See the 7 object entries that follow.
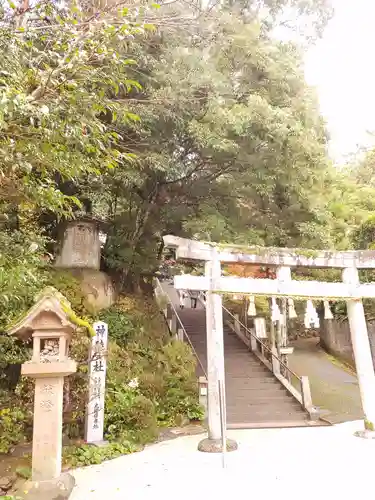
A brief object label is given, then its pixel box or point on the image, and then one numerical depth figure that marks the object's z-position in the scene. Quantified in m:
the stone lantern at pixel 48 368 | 5.43
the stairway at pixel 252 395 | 9.70
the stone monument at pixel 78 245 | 12.45
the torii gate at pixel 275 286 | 7.66
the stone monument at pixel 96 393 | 7.38
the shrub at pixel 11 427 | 7.01
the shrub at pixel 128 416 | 7.90
